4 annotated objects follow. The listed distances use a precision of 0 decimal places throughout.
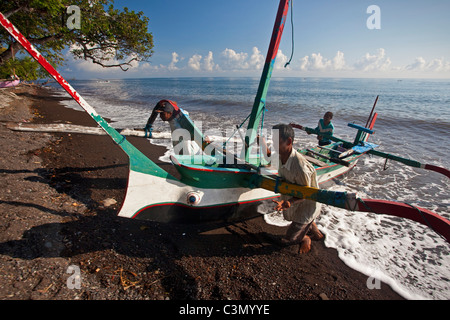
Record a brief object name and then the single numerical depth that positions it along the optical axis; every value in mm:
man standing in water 6863
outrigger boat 2355
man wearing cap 4381
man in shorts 2918
